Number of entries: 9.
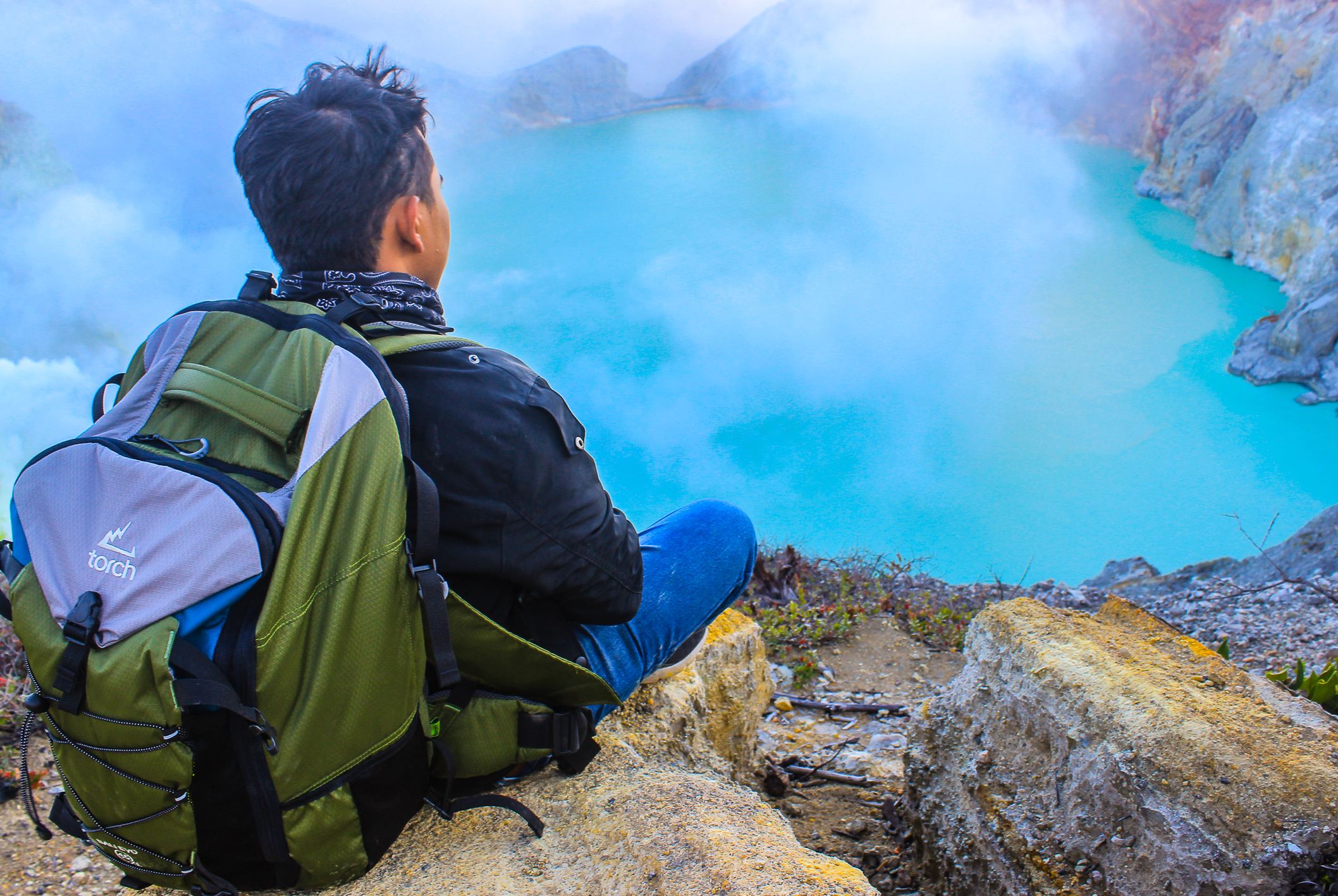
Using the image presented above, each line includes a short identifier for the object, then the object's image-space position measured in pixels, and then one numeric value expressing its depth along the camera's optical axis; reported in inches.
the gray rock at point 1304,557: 186.2
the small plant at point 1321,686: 73.0
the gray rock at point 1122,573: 221.5
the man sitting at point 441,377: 45.7
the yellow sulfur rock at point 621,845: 48.2
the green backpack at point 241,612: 39.6
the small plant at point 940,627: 145.4
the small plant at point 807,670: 129.0
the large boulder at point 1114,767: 50.6
